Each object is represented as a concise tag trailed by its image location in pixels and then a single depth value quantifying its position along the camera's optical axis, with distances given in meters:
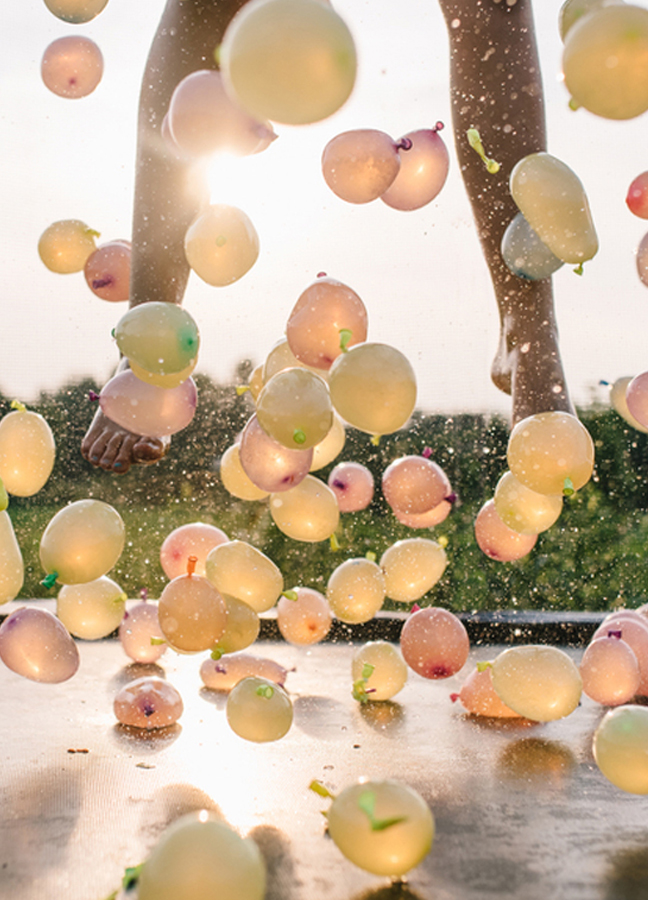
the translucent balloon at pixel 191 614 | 1.06
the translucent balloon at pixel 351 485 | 1.70
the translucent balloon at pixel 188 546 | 1.44
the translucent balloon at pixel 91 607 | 1.39
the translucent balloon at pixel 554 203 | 1.09
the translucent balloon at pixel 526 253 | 1.27
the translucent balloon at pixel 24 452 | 1.29
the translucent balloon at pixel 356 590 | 1.41
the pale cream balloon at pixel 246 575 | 1.22
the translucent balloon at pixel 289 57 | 0.71
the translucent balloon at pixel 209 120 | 1.03
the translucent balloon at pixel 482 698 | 1.28
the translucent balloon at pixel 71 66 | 1.73
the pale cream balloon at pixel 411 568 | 1.50
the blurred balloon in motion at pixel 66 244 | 1.64
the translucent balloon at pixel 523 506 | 1.23
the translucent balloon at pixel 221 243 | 1.20
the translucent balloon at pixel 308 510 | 1.26
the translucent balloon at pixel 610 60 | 0.84
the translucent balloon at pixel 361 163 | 1.19
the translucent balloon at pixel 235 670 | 1.39
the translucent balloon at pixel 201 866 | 0.57
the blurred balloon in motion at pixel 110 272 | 1.61
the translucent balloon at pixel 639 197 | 1.31
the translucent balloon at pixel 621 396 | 1.46
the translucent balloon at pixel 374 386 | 0.96
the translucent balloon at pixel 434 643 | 1.34
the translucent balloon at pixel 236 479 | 1.42
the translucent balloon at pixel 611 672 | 1.21
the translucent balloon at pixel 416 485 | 1.54
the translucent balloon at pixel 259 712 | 1.01
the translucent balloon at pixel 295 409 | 1.00
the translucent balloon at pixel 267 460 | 1.12
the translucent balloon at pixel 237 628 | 1.16
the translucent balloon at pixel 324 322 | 1.08
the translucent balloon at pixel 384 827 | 0.67
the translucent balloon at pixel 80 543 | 1.13
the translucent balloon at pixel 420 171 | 1.33
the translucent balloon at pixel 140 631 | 1.60
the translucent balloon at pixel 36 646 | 1.12
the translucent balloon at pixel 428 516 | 1.61
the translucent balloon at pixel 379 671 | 1.35
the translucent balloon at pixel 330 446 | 1.35
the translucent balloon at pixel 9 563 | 1.08
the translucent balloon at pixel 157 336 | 1.04
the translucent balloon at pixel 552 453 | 1.06
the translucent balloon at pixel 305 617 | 1.54
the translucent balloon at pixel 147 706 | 1.19
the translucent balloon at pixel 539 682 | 1.06
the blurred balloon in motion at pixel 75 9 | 1.51
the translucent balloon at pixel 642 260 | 1.33
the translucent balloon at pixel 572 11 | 1.23
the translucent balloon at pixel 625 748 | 0.83
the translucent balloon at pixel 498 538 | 1.43
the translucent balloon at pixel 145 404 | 1.22
